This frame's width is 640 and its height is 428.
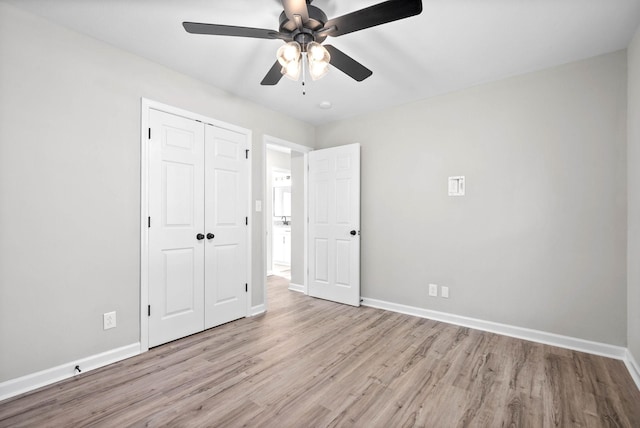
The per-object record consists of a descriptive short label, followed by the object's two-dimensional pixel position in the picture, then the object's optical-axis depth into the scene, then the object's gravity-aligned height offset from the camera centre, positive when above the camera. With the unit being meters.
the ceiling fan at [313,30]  1.53 +1.07
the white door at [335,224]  3.98 -0.14
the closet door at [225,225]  3.16 -0.13
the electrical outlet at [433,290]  3.47 -0.90
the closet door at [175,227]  2.72 -0.14
